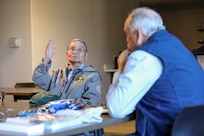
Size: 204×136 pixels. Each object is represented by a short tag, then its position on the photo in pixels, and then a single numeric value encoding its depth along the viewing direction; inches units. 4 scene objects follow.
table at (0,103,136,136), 81.8
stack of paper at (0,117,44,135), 80.4
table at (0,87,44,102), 192.5
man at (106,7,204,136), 94.6
